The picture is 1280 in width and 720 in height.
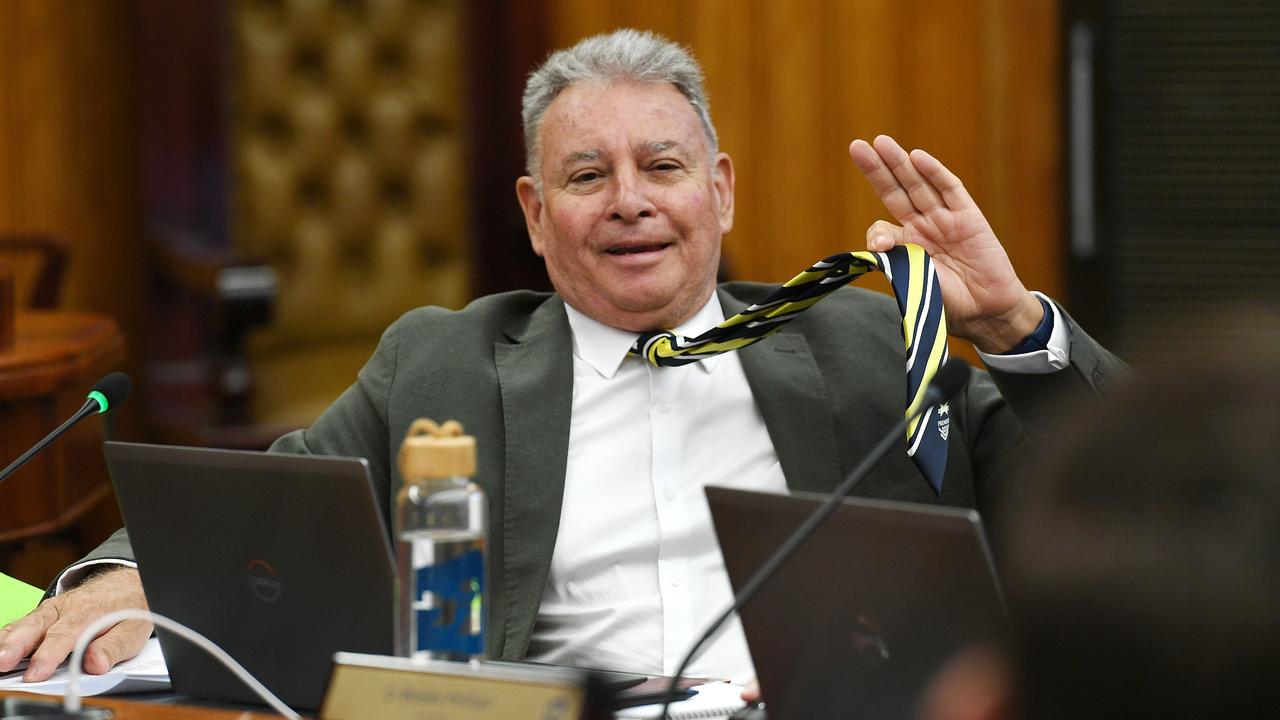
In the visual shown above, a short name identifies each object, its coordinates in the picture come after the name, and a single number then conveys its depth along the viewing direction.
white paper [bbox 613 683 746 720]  5.92
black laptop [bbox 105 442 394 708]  5.90
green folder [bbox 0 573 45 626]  6.13
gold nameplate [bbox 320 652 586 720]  5.76
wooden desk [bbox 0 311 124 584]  6.47
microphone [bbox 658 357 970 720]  5.81
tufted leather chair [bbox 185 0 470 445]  7.39
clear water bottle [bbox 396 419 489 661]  5.88
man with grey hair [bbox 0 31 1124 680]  6.23
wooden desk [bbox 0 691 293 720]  5.90
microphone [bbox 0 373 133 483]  6.08
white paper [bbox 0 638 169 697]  6.00
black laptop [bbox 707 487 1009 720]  5.79
